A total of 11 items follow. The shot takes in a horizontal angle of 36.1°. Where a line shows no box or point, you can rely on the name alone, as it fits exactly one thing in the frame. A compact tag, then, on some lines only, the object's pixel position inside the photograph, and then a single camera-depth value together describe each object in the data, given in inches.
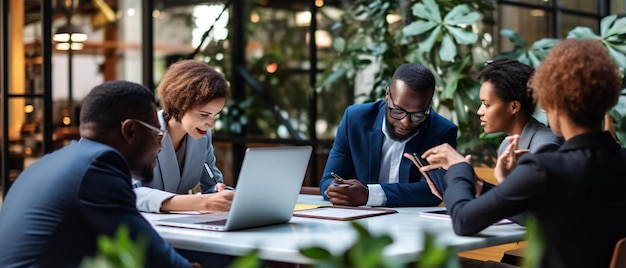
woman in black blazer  98.3
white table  98.0
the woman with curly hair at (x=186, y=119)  141.2
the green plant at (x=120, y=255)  51.3
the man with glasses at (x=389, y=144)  142.4
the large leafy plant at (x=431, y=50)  223.8
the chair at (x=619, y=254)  97.2
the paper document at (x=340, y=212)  124.5
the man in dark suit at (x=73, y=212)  95.7
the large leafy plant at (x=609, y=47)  208.7
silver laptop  107.5
